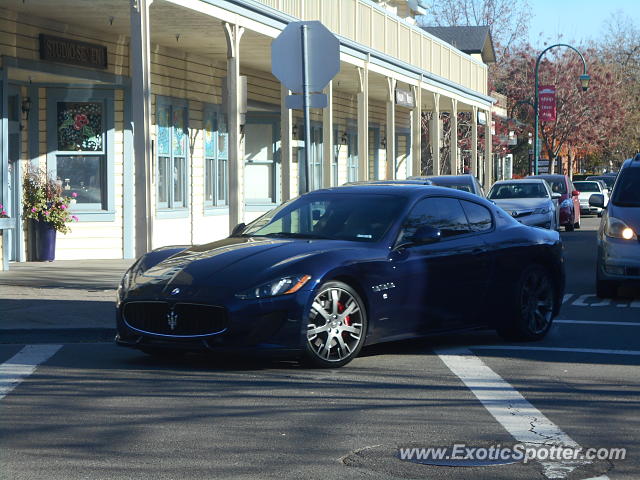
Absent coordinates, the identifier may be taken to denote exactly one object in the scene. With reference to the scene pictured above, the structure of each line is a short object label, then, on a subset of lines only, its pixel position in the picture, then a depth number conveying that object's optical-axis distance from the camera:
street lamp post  48.22
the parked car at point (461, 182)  22.22
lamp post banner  49.28
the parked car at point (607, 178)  61.11
